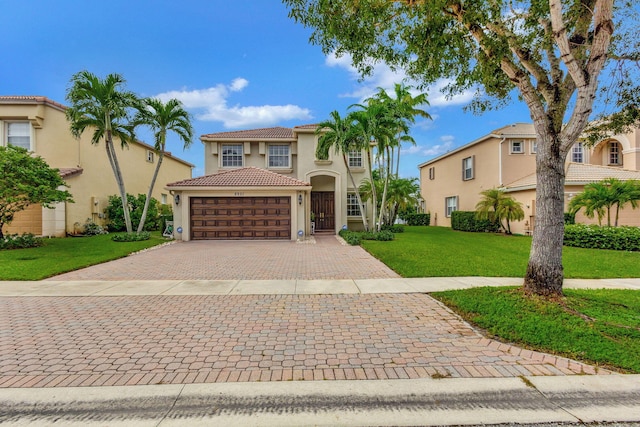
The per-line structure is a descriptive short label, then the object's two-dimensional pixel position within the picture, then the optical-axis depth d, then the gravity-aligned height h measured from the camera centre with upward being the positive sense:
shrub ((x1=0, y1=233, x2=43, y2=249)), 12.40 -1.09
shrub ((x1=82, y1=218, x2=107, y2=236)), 17.52 -0.76
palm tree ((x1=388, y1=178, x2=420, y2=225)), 19.91 +1.43
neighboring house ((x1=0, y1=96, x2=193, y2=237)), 15.87 +3.35
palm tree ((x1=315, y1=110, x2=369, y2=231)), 15.30 +4.14
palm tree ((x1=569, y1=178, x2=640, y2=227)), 13.00 +0.83
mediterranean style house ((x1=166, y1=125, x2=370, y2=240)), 16.14 +1.40
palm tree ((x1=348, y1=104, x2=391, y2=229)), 14.67 +4.49
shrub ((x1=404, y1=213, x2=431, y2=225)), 29.42 -0.41
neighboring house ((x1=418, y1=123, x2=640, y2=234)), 17.06 +3.21
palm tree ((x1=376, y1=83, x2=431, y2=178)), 19.92 +7.92
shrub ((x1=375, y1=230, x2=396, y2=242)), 15.36 -1.08
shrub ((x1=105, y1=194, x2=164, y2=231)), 19.19 +0.19
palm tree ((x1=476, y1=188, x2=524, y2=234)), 17.05 +0.39
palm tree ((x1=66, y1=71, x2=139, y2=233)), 13.60 +5.20
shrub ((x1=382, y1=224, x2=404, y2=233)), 19.70 -0.88
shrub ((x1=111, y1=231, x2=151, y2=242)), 14.89 -1.06
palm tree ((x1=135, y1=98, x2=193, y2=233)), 15.28 +4.98
